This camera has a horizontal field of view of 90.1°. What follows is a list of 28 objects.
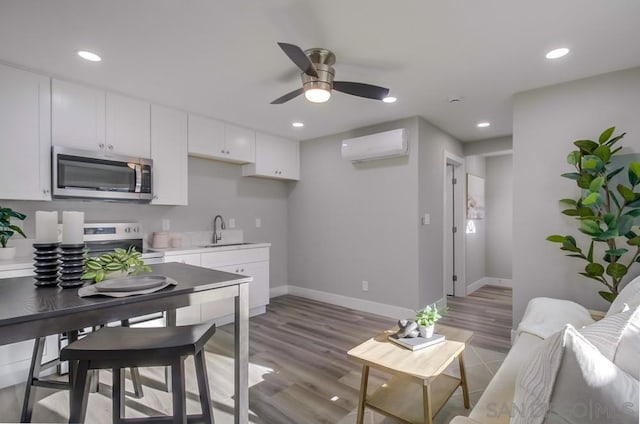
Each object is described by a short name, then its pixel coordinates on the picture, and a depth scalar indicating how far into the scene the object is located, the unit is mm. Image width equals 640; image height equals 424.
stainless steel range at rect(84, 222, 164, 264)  2936
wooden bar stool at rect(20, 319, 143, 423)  1734
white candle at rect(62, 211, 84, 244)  1413
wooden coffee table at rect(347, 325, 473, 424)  1559
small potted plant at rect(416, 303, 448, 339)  1876
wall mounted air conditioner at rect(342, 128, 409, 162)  3594
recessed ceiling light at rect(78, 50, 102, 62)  2258
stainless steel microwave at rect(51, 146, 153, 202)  2664
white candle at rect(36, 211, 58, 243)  1429
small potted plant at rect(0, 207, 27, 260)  2398
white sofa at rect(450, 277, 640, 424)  1235
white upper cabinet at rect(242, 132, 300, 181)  4304
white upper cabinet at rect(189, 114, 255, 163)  3631
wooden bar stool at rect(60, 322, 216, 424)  1219
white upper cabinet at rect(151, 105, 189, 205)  3289
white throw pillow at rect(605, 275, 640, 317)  1512
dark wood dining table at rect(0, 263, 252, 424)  1070
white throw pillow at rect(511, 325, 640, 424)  687
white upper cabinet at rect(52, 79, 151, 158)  2699
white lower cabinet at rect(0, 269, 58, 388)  2283
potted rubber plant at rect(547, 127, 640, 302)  2252
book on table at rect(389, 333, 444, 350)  1773
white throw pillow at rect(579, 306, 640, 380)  889
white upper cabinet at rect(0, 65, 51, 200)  2439
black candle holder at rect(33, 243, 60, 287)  1427
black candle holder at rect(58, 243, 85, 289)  1410
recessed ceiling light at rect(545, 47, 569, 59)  2214
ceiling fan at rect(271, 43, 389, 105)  2230
